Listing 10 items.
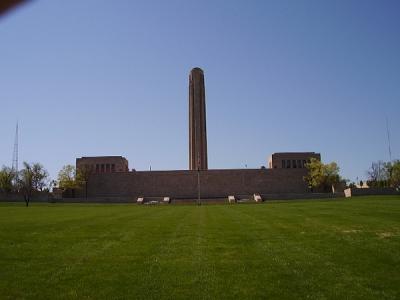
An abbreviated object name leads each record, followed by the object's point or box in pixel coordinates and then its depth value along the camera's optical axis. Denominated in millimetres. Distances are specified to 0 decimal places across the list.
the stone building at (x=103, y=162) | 141875
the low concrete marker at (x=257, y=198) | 81225
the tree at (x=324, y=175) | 104312
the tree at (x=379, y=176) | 112838
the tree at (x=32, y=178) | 103250
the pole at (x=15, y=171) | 114562
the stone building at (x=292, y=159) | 141625
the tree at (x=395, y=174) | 99150
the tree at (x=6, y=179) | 114250
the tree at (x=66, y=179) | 107250
